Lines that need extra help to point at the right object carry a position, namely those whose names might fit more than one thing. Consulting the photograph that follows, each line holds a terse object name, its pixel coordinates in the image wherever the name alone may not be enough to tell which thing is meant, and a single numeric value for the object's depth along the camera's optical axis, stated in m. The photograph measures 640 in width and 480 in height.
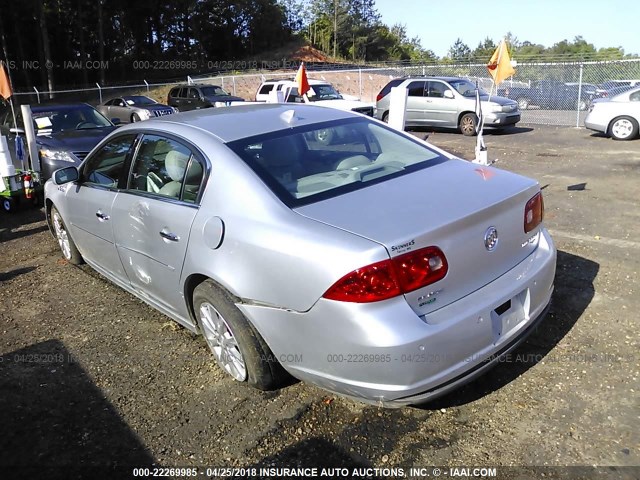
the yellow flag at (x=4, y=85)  8.29
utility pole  75.31
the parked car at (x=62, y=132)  8.27
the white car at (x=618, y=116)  12.46
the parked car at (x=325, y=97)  17.80
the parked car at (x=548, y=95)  19.17
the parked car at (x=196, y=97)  21.03
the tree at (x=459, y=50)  107.38
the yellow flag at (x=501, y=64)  9.61
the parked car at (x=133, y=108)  20.10
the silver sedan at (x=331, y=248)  2.43
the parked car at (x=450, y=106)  15.03
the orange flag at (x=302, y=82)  10.62
